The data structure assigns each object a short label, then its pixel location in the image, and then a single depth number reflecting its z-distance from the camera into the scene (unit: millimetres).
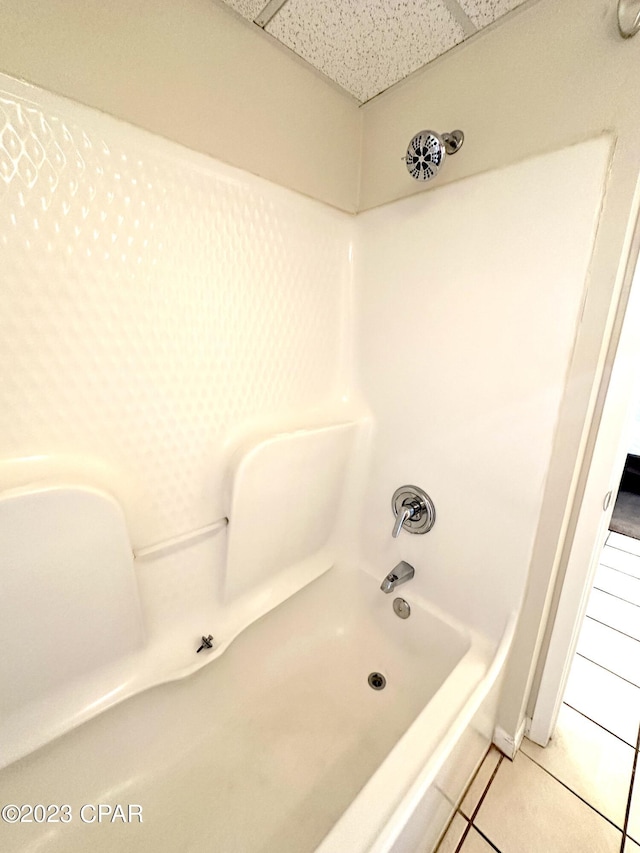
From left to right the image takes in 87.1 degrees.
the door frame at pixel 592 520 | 814
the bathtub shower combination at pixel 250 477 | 719
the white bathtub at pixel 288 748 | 759
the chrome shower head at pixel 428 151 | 870
